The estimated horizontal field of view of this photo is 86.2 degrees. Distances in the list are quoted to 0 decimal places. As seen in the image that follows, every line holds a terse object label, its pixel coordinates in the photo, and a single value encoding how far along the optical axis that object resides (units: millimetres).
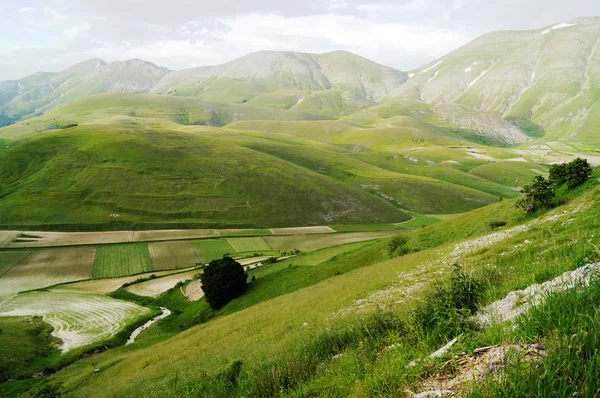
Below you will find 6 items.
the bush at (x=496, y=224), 35812
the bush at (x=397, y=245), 45003
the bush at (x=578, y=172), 31375
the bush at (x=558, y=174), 33781
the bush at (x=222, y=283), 55156
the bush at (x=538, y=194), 32188
